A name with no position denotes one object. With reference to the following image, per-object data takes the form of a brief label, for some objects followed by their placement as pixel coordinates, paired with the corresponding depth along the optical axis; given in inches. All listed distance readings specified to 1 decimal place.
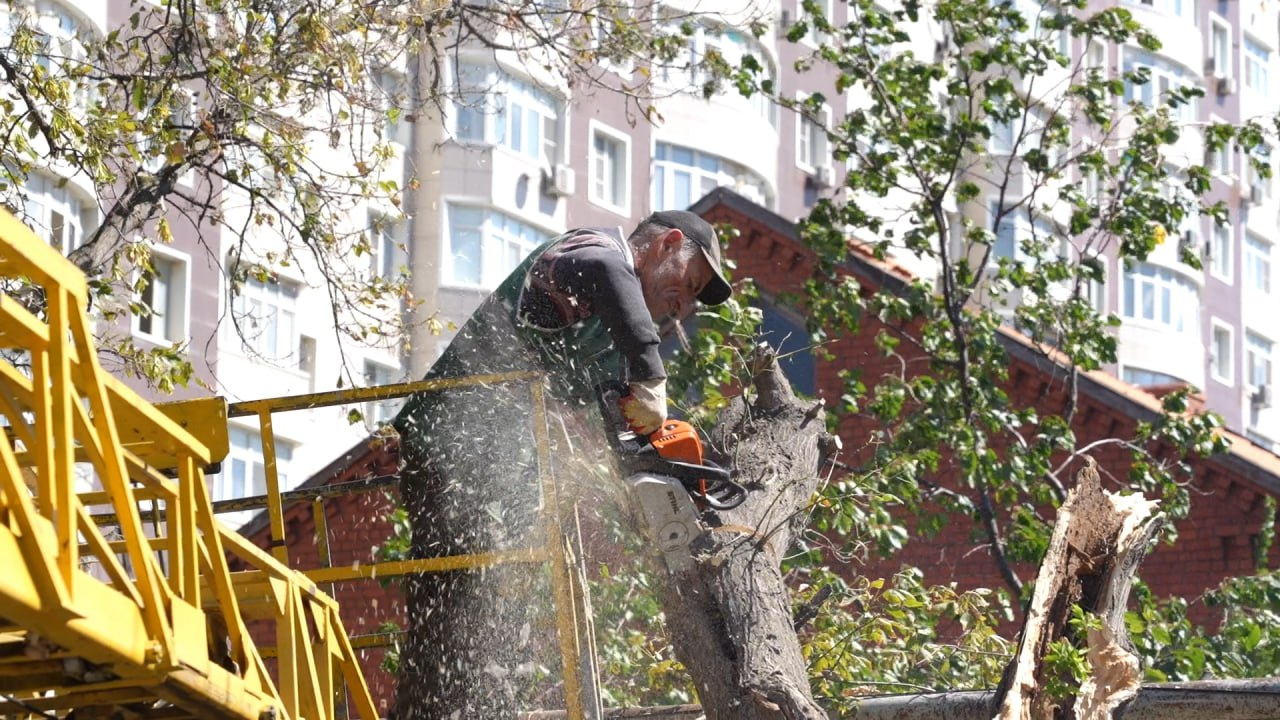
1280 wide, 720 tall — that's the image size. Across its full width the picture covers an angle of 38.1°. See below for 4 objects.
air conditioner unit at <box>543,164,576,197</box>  1291.8
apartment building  1115.3
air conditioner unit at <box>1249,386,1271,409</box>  1825.8
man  249.9
